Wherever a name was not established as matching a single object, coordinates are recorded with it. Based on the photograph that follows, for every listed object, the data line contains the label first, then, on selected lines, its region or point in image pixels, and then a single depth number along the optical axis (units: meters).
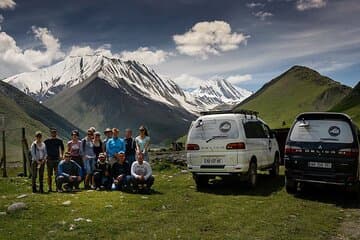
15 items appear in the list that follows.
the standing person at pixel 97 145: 17.67
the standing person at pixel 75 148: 17.23
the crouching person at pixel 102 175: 16.69
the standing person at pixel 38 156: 16.11
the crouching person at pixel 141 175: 16.05
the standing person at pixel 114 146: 17.51
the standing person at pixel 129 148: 17.94
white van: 16.17
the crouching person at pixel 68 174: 16.23
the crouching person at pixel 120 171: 16.34
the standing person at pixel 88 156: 17.11
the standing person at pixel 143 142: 17.94
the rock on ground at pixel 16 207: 12.06
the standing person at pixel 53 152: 17.12
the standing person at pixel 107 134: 18.08
